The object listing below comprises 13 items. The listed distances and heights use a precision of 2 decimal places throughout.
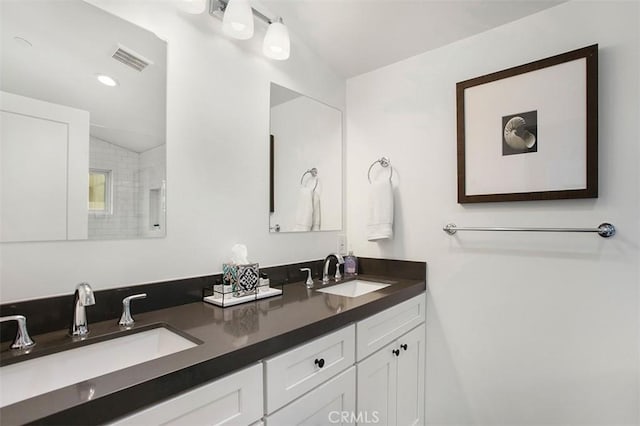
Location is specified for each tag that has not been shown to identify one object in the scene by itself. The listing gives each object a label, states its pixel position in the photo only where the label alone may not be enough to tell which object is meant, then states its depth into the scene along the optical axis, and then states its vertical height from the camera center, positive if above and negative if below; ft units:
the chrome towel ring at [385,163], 6.39 +1.01
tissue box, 4.47 -0.87
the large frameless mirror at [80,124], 3.13 +0.95
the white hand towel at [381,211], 6.11 +0.05
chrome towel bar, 4.30 -0.21
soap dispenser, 6.66 -1.04
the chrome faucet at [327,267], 6.06 -1.02
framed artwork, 4.44 +1.23
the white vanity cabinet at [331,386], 2.60 -1.77
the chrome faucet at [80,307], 3.11 -0.90
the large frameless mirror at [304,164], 5.66 +0.94
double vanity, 2.20 -1.31
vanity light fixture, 4.47 +2.68
